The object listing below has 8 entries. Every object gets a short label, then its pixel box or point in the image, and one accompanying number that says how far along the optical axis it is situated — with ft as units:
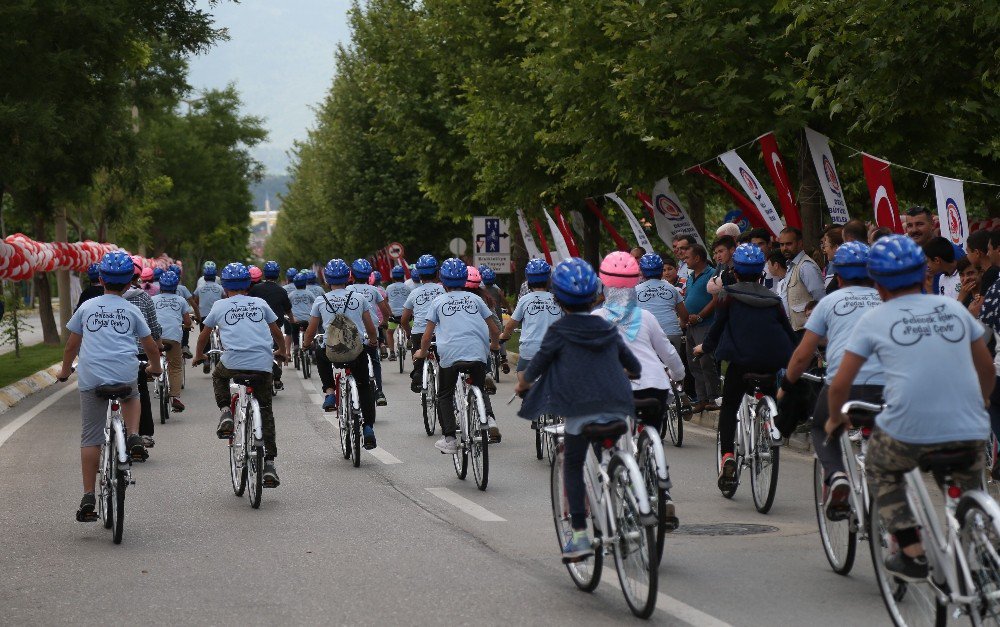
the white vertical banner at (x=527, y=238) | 115.85
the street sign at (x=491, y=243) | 119.65
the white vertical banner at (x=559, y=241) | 96.37
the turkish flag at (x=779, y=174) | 62.80
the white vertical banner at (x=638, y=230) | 84.33
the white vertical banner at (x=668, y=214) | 77.56
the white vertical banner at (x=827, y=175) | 57.98
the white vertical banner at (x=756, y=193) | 63.16
